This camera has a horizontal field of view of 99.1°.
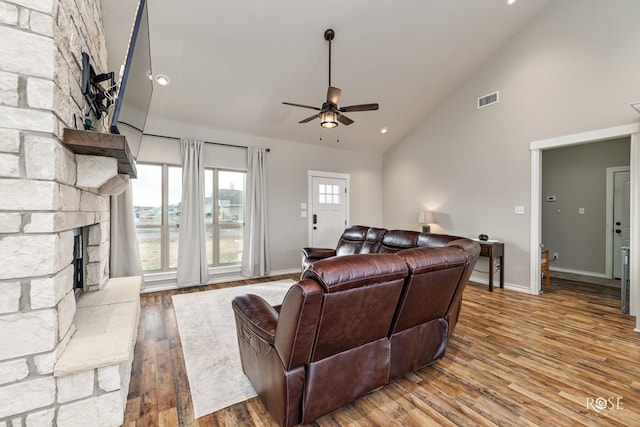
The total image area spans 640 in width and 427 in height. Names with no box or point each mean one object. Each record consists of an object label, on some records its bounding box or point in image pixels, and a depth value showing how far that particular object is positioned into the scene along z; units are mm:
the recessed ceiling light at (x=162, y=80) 3575
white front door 5734
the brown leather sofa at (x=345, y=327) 1321
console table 4121
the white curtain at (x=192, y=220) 4332
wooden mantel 1509
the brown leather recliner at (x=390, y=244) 2184
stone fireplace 1311
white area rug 1851
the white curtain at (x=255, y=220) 4887
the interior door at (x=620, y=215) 4695
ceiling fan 3061
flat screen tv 1608
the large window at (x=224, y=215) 4770
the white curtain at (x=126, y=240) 3834
